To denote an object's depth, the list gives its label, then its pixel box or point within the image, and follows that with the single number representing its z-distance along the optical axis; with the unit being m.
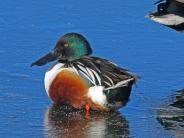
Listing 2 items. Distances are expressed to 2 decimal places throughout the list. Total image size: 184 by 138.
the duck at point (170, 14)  16.94
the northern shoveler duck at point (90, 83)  14.34
